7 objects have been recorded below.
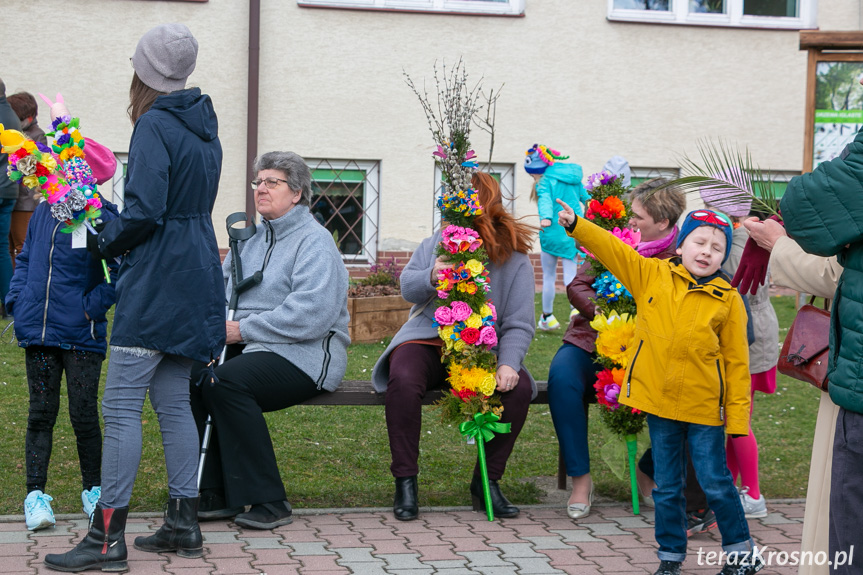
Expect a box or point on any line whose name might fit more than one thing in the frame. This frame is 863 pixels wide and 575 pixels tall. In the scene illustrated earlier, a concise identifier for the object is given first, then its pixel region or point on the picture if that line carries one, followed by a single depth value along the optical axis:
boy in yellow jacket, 4.16
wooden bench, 5.15
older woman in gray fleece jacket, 4.78
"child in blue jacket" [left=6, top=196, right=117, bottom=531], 4.49
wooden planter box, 9.18
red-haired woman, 5.00
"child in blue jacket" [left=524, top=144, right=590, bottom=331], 10.38
